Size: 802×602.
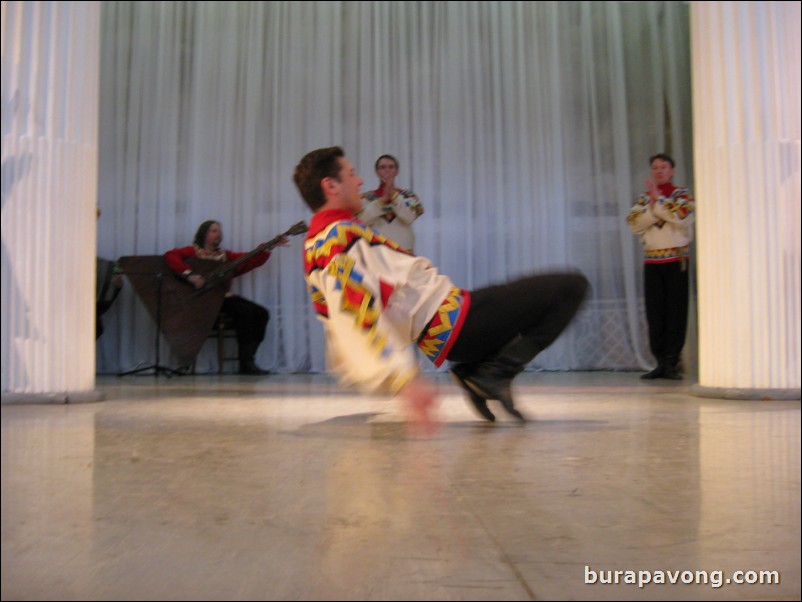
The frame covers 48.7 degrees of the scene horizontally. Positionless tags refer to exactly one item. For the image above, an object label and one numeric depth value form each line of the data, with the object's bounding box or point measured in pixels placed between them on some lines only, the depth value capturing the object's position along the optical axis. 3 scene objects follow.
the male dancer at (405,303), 2.29
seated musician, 5.80
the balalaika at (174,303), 5.65
